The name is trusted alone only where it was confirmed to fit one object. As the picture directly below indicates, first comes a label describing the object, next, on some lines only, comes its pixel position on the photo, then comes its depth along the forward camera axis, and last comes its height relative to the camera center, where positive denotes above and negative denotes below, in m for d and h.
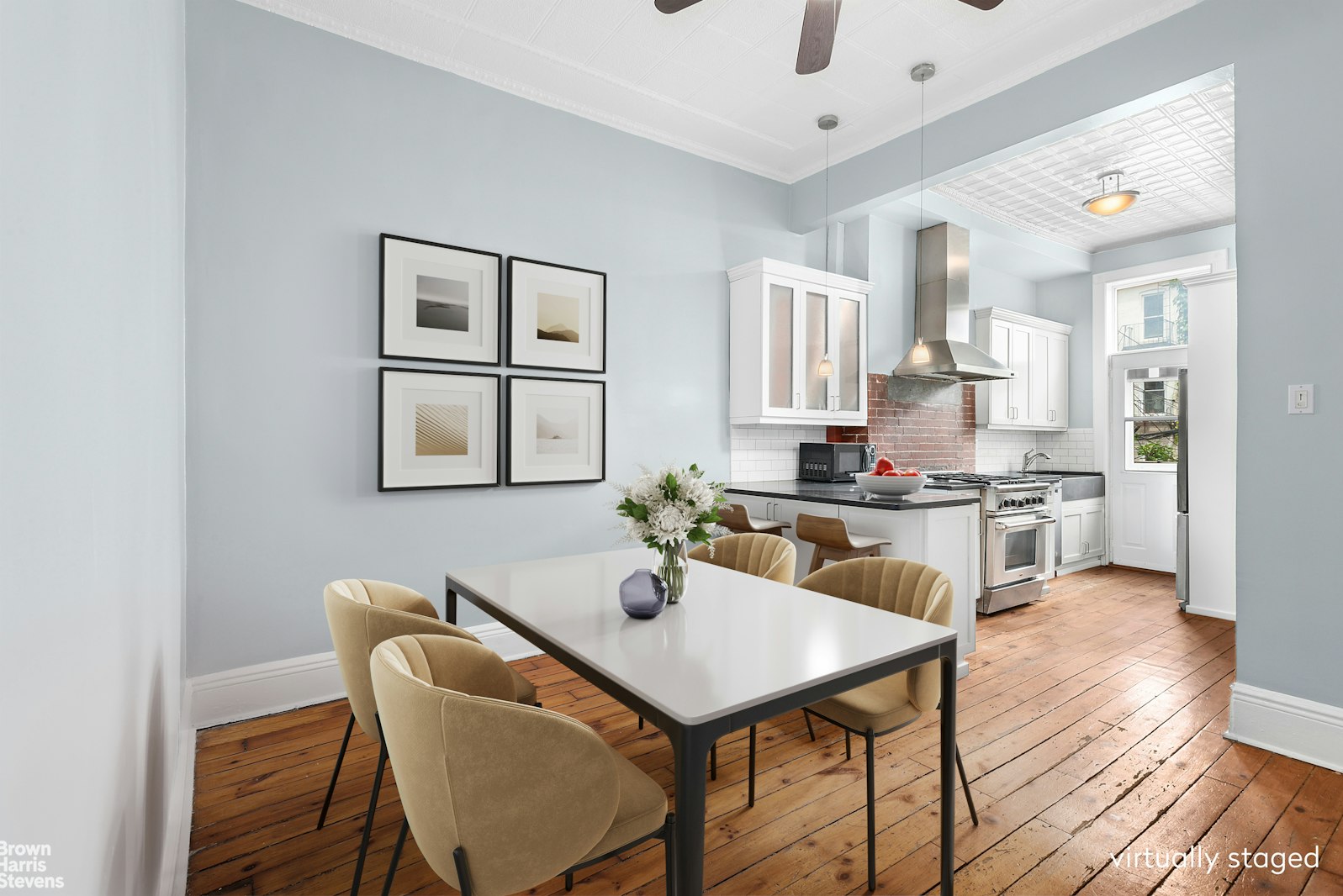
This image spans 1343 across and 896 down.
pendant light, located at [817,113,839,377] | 3.94 +0.65
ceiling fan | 2.18 +1.48
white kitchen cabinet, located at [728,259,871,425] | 4.25 +0.72
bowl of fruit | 3.51 -0.18
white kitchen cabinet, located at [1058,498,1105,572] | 5.77 -0.77
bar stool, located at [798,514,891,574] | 3.21 -0.47
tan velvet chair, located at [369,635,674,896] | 1.08 -0.59
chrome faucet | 6.39 -0.08
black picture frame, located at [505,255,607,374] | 3.43 +0.72
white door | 5.85 -0.07
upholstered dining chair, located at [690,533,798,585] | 2.53 -0.45
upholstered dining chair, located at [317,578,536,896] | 1.66 -0.49
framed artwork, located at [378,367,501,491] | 3.10 +0.09
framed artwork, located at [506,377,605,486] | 3.47 +0.10
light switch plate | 2.44 +0.20
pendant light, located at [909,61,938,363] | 3.34 +1.99
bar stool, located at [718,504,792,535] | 3.63 -0.43
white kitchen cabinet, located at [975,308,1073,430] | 5.96 +0.77
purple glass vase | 1.73 -0.40
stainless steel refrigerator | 4.57 -0.41
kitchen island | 3.21 -0.40
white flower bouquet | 1.74 -0.16
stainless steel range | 4.50 -0.64
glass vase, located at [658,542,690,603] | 1.88 -0.36
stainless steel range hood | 5.07 +1.19
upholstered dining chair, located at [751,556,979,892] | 1.78 -0.53
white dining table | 1.16 -0.47
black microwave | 4.52 -0.08
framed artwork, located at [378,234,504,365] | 3.10 +0.73
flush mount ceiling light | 4.31 +1.70
